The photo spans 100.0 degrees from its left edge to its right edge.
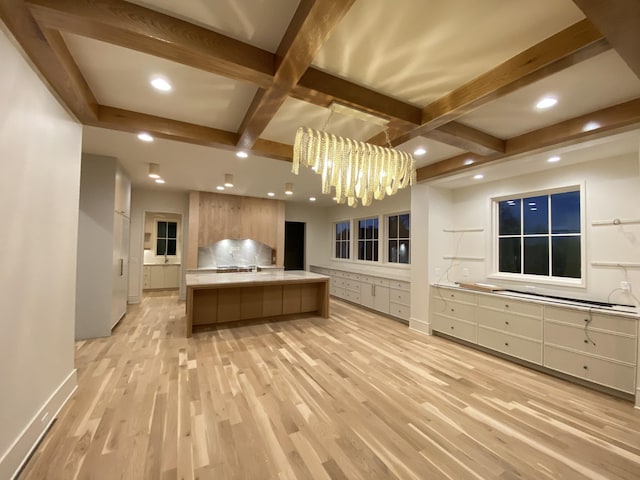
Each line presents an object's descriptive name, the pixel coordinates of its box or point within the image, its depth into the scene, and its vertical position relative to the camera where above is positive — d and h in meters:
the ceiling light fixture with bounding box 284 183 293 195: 4.83 +1.10
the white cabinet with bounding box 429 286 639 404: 2.48 -0.90
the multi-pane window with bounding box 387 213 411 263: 5.66 +0.25
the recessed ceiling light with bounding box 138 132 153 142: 2.65 +1.14
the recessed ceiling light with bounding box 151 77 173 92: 1.97 +1.21
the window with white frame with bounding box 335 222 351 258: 7.55 +0.27
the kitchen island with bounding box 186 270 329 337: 4.23 -0.87
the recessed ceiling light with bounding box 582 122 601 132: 2.27 +1.09
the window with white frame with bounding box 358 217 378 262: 6.50 +0.25
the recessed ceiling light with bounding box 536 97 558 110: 2.11 +1.21
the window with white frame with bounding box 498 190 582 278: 3.27 +0.23
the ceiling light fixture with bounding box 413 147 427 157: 3.28 +1.23
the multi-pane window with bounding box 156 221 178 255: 7.70 +0.19
